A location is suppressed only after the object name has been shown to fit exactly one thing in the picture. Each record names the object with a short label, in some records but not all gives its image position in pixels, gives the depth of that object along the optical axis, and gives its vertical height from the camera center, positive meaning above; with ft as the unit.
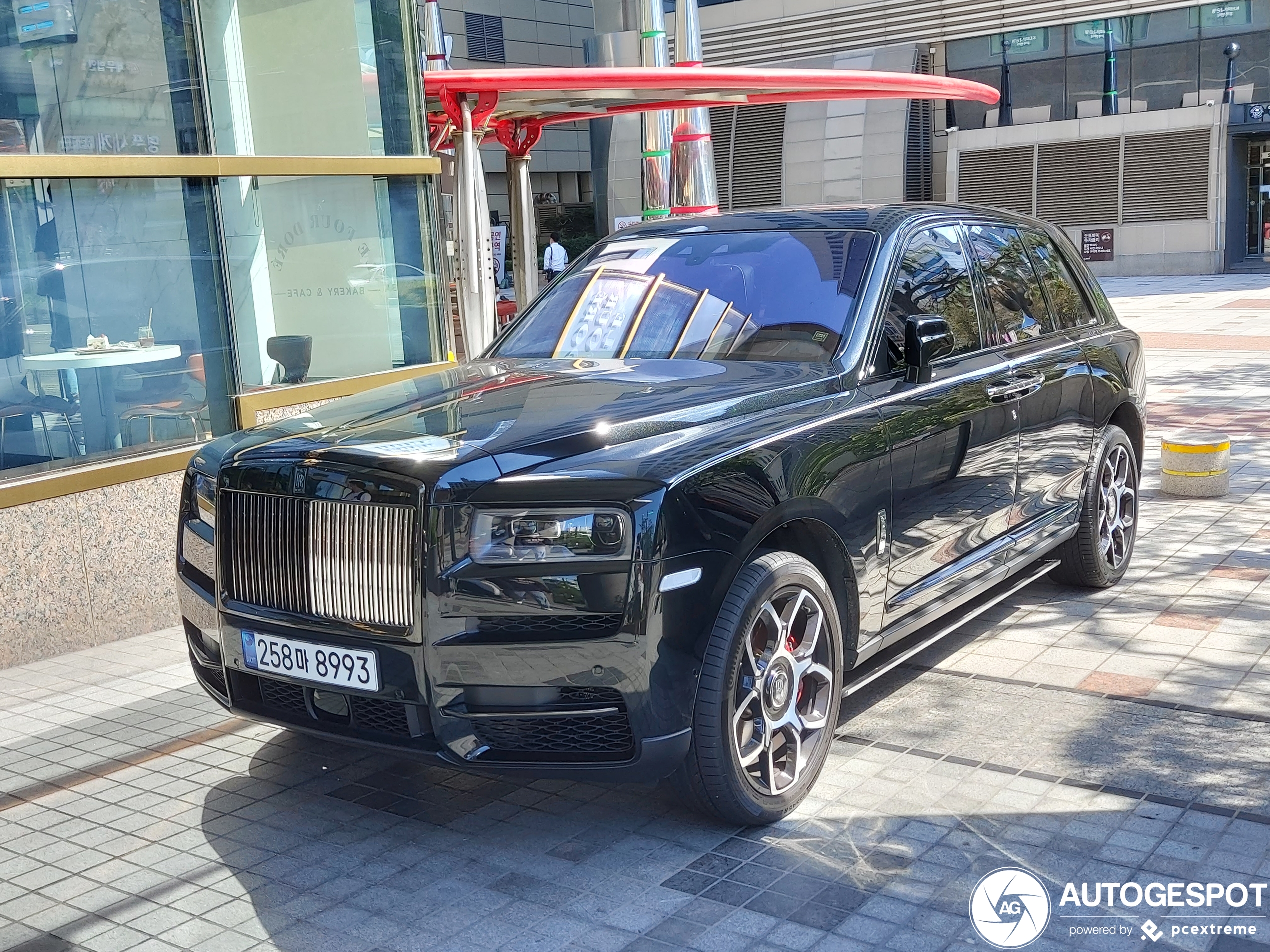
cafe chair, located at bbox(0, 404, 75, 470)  21.25 -2.37
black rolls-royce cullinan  11.60 -2.75
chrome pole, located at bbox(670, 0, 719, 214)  54.03 +2.77
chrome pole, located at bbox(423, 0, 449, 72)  64.03 +10.49
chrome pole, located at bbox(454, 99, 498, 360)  32.50 -0.41
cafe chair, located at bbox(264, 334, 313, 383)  26.30 -2.14
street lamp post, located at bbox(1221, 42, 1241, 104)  108.62 +9.10
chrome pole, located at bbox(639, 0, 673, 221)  53.01 +3.77
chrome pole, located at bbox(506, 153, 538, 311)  38.58 +0.00
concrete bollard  28.12 -5.86
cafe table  22.48 -2.16
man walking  96.43 -1.94
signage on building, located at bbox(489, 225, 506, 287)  77.65 -0.50
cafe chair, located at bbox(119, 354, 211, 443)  23.45 -2.70
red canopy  33.83 +3.93
